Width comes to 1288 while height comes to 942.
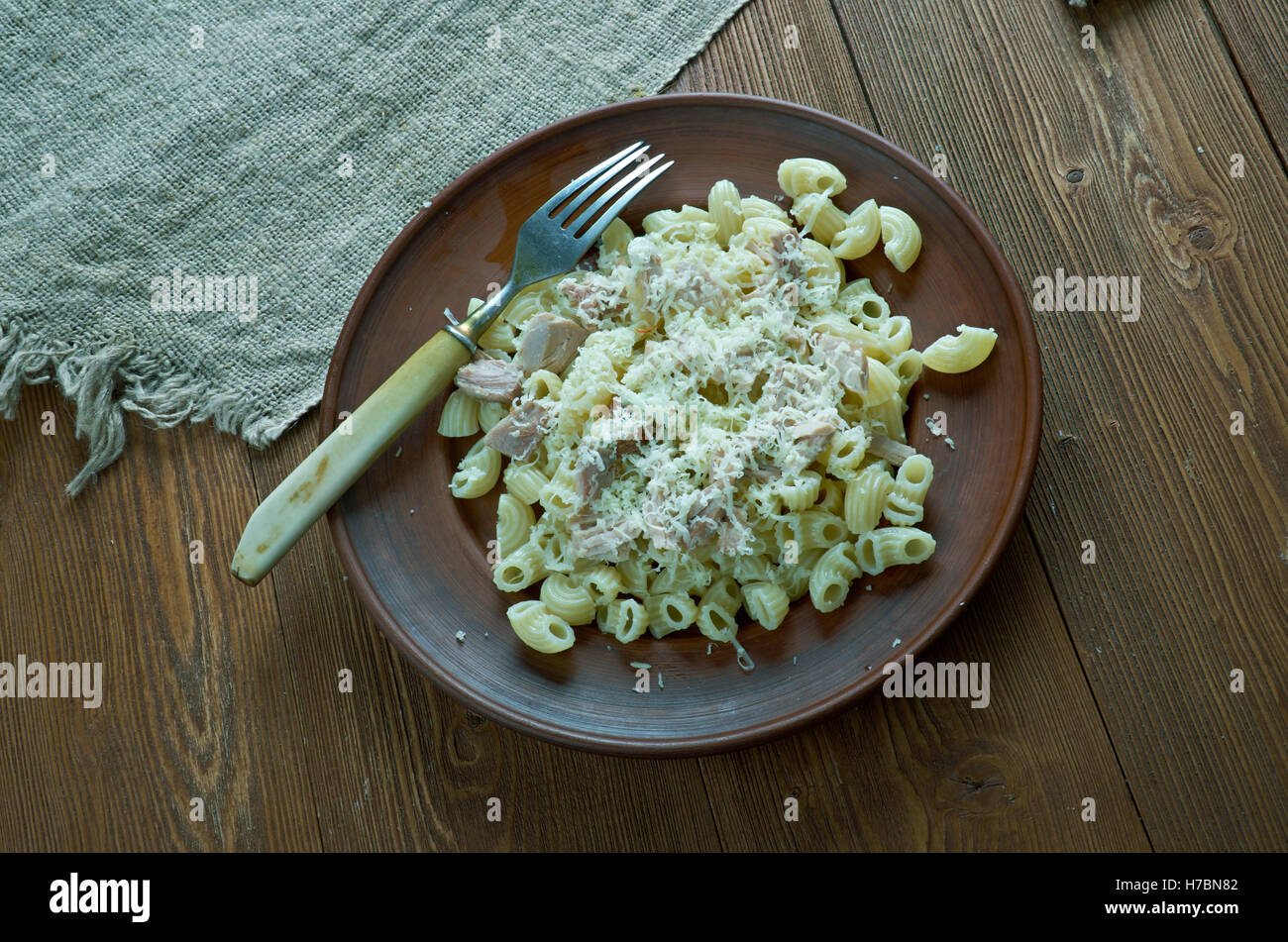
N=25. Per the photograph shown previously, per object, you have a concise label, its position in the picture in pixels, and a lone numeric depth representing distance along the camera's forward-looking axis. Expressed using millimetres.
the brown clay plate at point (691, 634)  522
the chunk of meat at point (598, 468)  521
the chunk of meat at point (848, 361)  517
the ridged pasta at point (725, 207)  545
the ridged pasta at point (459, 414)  549
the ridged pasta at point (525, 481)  537
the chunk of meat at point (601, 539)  522
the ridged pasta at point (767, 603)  524
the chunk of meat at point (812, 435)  515
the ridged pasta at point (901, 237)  537
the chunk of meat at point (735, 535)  516
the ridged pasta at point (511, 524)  540
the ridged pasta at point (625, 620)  528
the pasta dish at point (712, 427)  519
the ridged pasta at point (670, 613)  529
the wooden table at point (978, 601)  554
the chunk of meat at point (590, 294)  541
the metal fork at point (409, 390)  534
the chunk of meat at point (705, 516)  515
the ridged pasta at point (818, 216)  541
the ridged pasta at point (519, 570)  535
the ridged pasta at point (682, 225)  549
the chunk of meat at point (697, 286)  528
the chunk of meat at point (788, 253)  532
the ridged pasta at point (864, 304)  541
